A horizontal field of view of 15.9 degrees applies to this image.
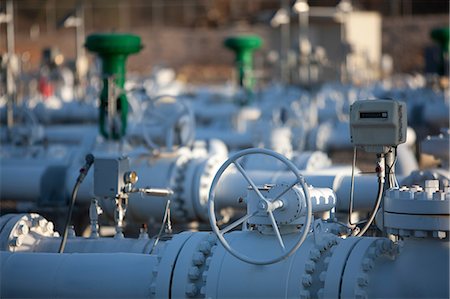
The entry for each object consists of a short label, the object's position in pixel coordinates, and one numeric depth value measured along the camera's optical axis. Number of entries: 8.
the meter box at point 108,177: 8.16
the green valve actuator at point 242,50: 23.09
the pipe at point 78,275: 6.68
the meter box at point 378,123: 6.72
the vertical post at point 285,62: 30.45
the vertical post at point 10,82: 16.70
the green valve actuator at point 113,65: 13.11
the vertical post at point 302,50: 22.86
